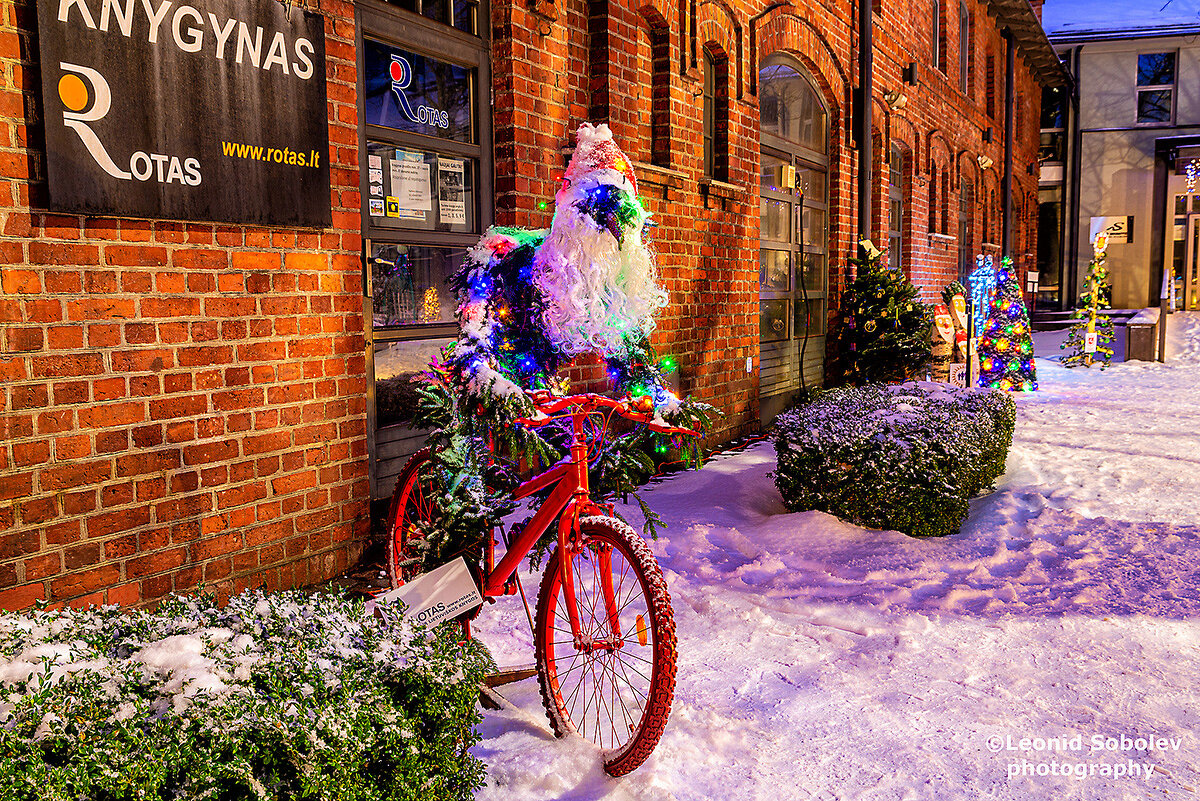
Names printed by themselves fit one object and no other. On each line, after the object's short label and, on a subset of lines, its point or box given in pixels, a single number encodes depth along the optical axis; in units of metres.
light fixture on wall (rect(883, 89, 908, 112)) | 11.16
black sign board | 2.84
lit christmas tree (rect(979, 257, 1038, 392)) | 10.65
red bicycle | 2.36
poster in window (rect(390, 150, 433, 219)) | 4.50
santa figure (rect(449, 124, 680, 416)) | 2.51
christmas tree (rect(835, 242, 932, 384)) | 9.18
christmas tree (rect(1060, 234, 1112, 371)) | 14.30
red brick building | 2.86
